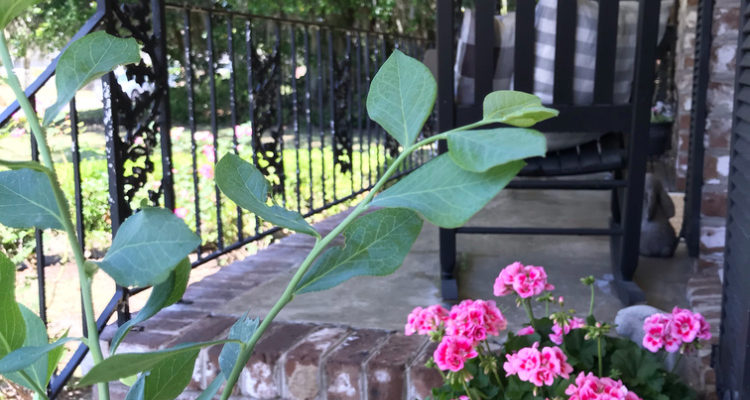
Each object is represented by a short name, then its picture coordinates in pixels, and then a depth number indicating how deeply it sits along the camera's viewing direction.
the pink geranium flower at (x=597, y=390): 1.16
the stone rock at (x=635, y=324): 1.52
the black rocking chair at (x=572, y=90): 1.85
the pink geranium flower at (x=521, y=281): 1.39
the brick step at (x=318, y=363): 1.50
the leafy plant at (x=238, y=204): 0.34
